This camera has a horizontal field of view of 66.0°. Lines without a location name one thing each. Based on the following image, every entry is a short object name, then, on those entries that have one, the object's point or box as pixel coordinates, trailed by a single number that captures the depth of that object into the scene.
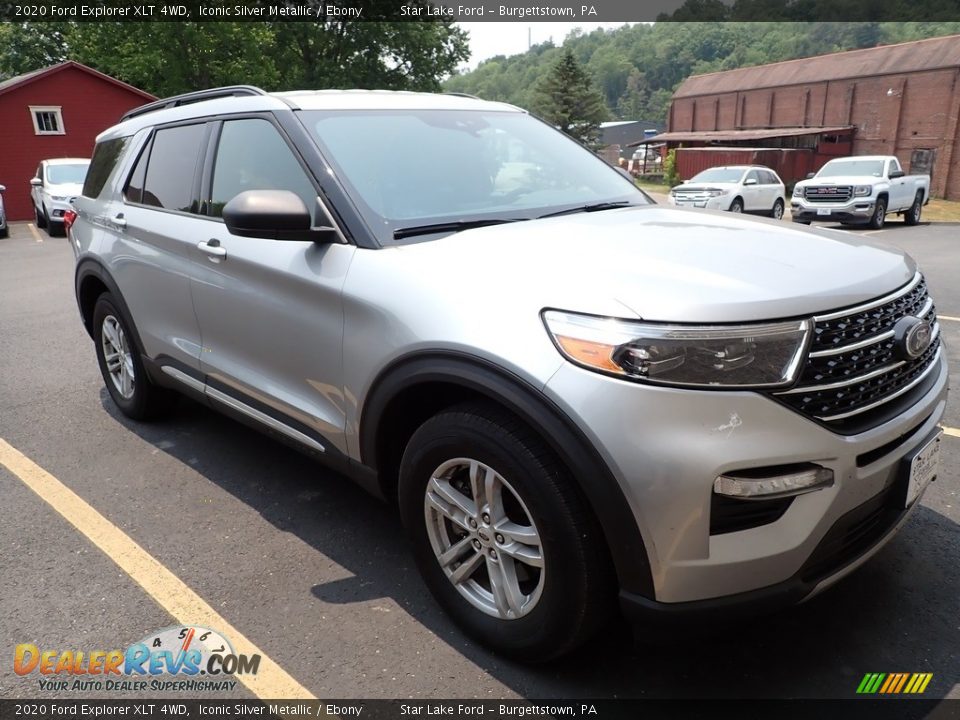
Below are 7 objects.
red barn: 24.45
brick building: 38.59
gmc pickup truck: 18.09
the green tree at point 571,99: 64.00
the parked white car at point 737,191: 19.08
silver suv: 1.93
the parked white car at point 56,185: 17.81
